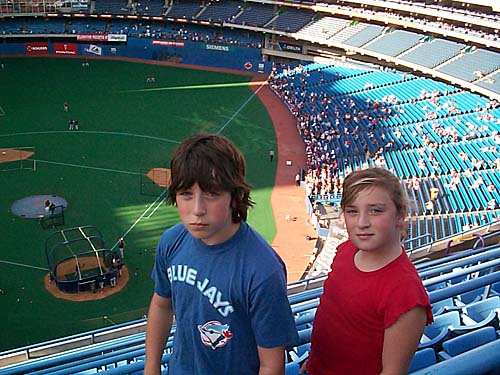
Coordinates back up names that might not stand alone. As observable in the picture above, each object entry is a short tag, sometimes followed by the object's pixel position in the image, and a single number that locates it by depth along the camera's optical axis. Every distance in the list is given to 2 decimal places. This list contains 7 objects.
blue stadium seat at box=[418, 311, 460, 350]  4.65
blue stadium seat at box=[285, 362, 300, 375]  3.96
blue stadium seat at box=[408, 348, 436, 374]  3.63
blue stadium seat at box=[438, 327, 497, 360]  3.83
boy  2.68
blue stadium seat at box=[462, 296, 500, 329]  4.91
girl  2.71
